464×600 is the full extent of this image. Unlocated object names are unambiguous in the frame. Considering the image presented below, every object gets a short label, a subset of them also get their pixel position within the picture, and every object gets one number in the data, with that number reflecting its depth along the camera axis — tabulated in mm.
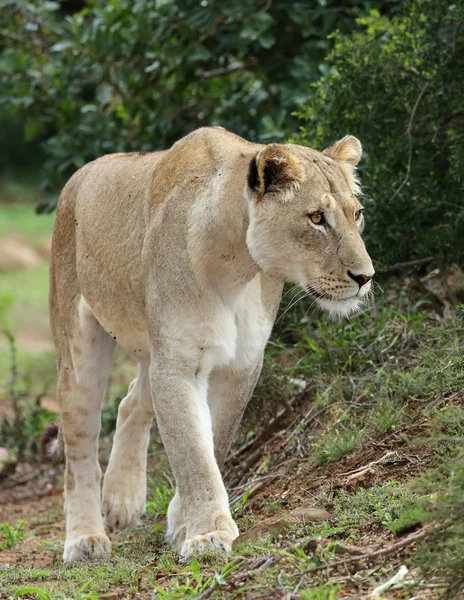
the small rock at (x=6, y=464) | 15648
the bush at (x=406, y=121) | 12117
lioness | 8750
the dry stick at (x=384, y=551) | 7102
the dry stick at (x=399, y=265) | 12531
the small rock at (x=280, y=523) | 8453
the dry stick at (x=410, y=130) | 11891
